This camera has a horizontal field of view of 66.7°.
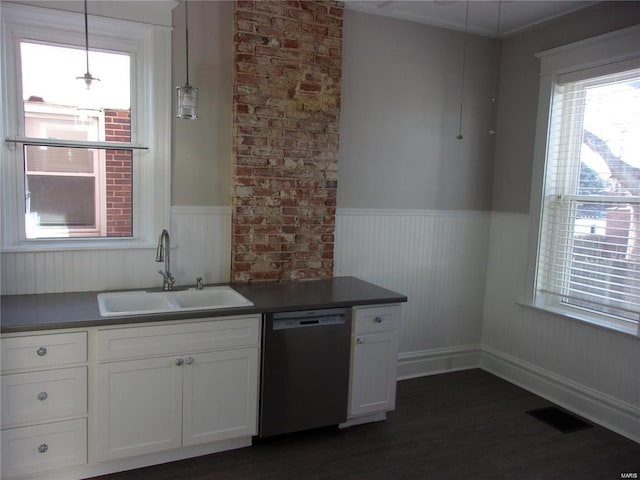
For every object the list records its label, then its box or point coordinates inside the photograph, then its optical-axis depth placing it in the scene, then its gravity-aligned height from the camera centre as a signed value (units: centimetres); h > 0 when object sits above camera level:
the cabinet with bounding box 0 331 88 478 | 223 -103
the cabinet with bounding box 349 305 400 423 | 298 -102
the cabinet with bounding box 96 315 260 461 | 241 -102
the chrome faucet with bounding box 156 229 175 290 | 288 -41
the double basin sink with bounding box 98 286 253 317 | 277 -65
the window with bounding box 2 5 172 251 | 271 +31
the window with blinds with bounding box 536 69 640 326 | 312 +4
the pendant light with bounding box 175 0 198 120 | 266 +48
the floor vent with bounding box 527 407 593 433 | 321 -146
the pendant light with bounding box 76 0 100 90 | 235 +52
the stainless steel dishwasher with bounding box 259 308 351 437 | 273 -101
